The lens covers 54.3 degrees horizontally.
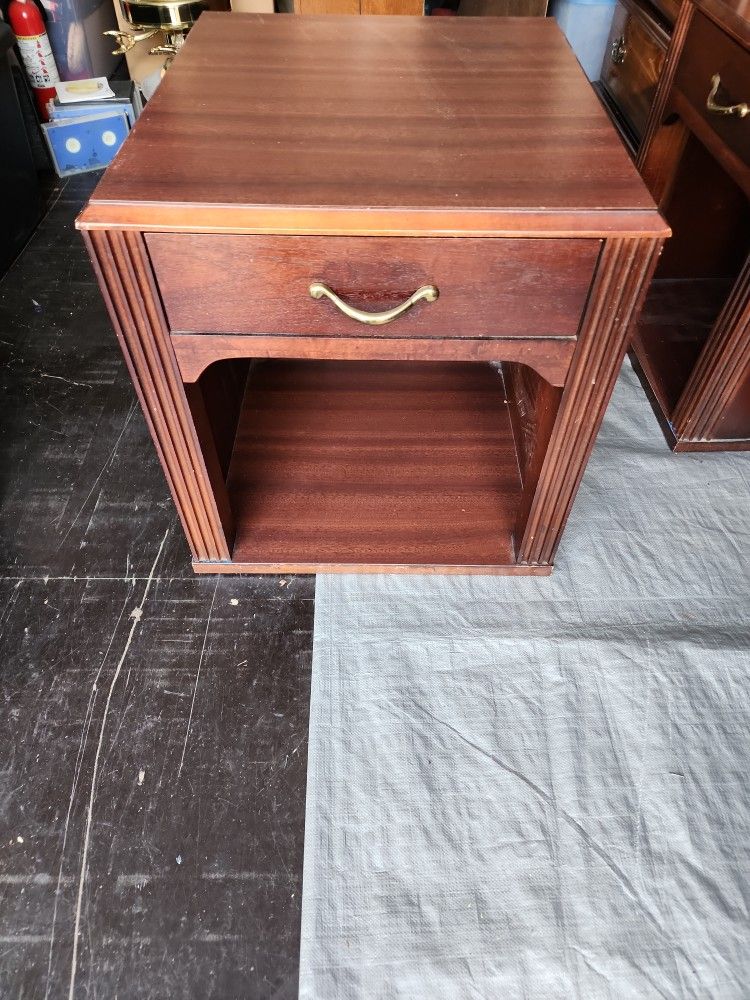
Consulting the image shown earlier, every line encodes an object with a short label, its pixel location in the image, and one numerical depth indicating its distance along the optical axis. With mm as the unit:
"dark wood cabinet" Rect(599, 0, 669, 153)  1292
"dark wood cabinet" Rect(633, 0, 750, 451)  954
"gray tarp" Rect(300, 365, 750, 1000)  684
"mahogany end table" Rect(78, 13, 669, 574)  620
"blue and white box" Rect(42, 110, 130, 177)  1688
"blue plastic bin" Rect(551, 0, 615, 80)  1725
